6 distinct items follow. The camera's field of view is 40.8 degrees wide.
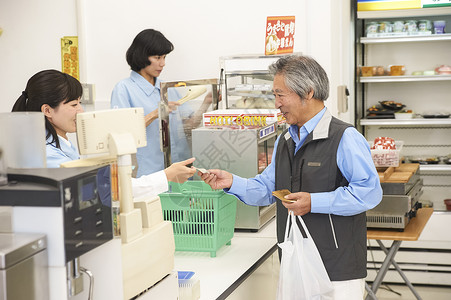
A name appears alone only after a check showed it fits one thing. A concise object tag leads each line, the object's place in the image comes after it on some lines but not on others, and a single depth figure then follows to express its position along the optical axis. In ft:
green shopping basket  9.16
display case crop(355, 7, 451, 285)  17.80
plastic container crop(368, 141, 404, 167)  12.96
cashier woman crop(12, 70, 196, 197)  8.36
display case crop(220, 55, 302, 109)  12.77
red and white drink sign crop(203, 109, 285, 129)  10.97
